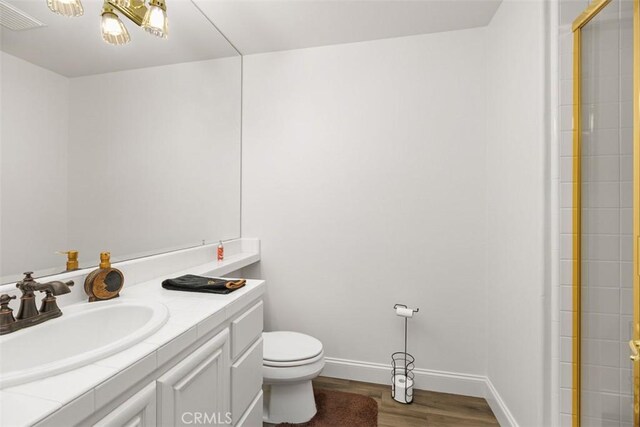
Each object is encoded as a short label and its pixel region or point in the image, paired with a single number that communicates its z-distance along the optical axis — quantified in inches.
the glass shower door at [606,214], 43.7
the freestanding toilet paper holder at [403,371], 75.5
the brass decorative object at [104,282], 46.1
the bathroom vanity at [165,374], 23.9
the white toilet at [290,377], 64.6
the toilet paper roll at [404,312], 76.6
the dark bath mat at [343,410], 67.6
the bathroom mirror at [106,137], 42.0
